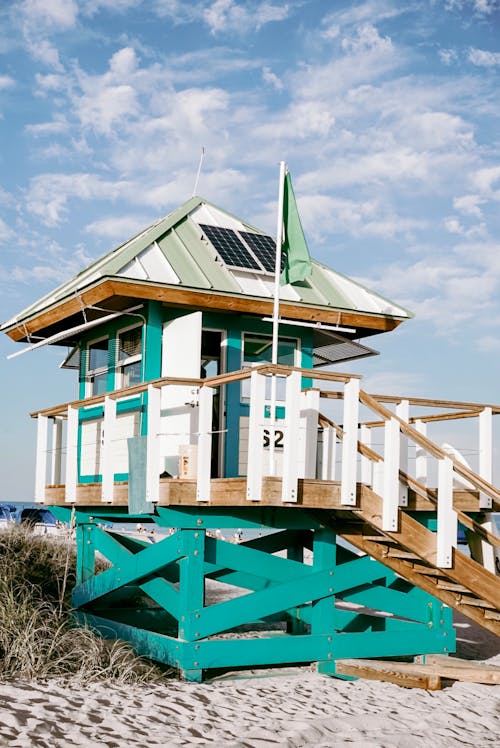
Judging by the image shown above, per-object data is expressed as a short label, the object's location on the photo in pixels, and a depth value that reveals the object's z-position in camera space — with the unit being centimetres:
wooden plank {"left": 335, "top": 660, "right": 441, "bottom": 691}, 1032
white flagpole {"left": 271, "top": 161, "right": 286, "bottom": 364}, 1126
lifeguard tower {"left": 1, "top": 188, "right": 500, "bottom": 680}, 995
